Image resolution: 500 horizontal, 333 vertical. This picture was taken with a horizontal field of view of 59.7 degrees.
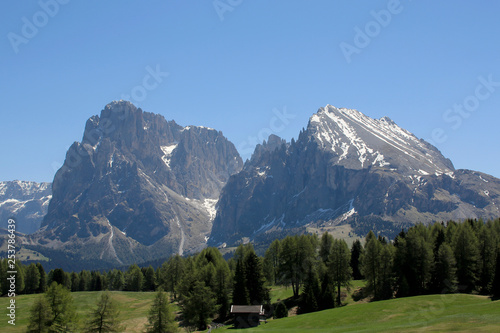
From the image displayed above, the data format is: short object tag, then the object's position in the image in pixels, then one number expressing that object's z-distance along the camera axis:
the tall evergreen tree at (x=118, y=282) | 160.12
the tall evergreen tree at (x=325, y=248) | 102.84
